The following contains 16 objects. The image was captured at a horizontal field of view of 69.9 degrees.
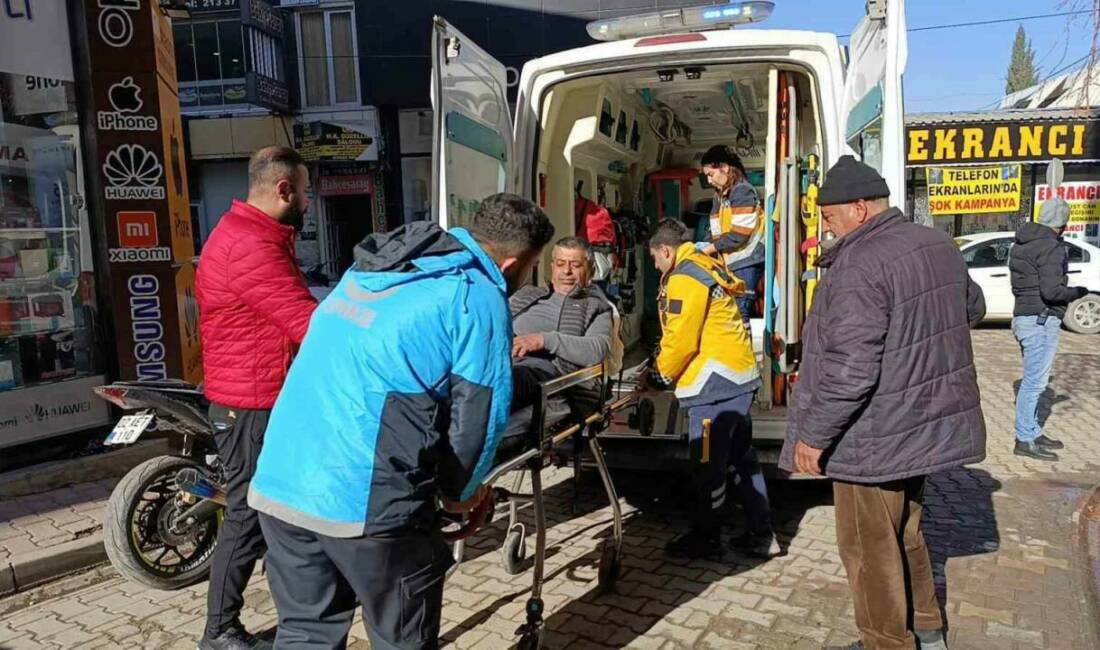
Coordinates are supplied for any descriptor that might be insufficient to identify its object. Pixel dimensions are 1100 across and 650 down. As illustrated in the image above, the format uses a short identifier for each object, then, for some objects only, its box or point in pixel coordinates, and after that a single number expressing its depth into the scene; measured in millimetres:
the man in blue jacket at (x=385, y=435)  1916
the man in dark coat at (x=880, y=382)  2627
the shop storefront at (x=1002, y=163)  15155
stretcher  2808
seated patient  3564
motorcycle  3584
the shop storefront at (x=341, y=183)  16812
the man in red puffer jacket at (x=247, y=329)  2916
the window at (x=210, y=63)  16719
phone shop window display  5551
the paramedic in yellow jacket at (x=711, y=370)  3895
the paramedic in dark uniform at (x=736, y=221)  5375
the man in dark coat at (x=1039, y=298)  5523
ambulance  3788
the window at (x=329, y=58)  16844
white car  11141
